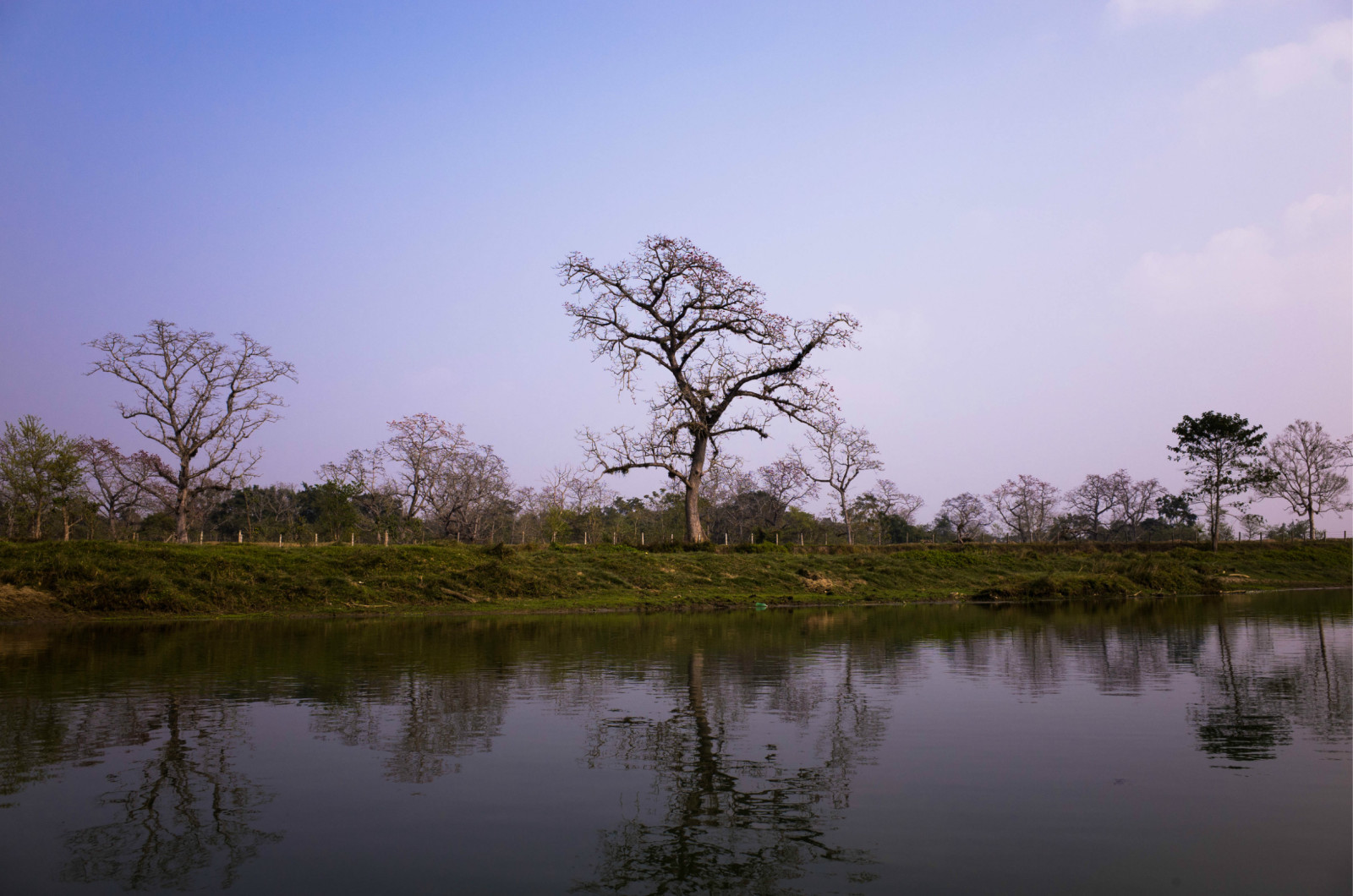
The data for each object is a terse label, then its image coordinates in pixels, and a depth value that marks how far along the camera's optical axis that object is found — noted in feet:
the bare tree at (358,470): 244.22
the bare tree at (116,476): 251.82
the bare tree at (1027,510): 339.36
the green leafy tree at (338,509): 222.48
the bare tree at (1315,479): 271.90
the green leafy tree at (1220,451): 225.76
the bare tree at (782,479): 301.84
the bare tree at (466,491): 246.88
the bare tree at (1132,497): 367.04
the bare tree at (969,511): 399.85
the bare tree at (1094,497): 368.89
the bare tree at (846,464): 251.60
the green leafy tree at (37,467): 147.95
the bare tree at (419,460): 243.60
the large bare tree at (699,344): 159.22
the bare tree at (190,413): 208.03
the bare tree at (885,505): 307.58
